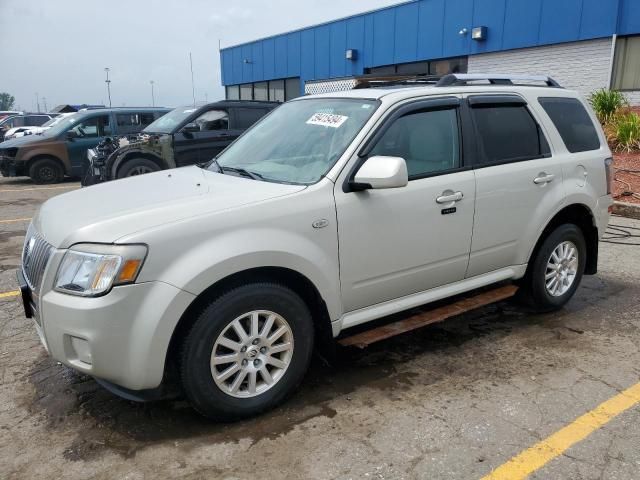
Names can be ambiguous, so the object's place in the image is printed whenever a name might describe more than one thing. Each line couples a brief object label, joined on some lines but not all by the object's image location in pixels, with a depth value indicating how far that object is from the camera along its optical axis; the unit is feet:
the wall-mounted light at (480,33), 63.98
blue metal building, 52.70
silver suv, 8.68
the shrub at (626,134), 38.65
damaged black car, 31.27
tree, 423.06
